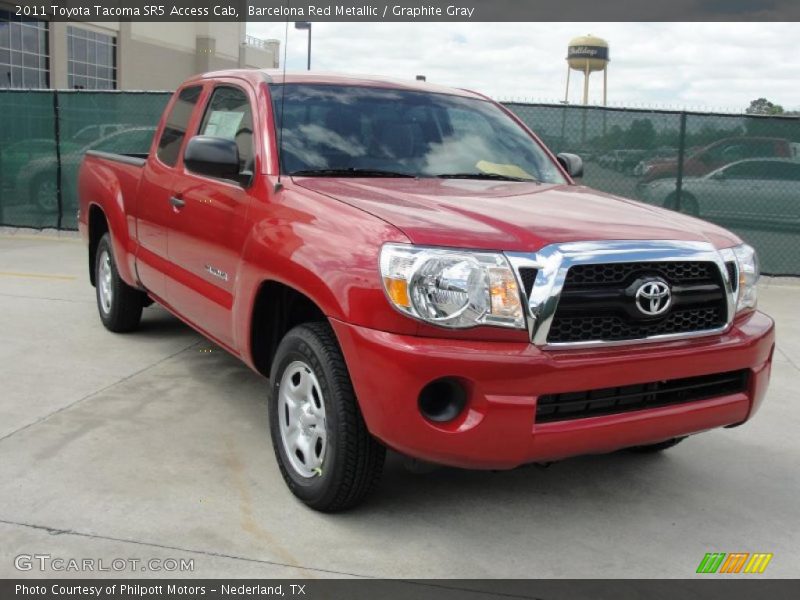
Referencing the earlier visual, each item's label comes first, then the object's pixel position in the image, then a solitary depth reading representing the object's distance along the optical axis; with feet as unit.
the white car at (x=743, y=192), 31.09
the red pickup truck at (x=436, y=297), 9.96
